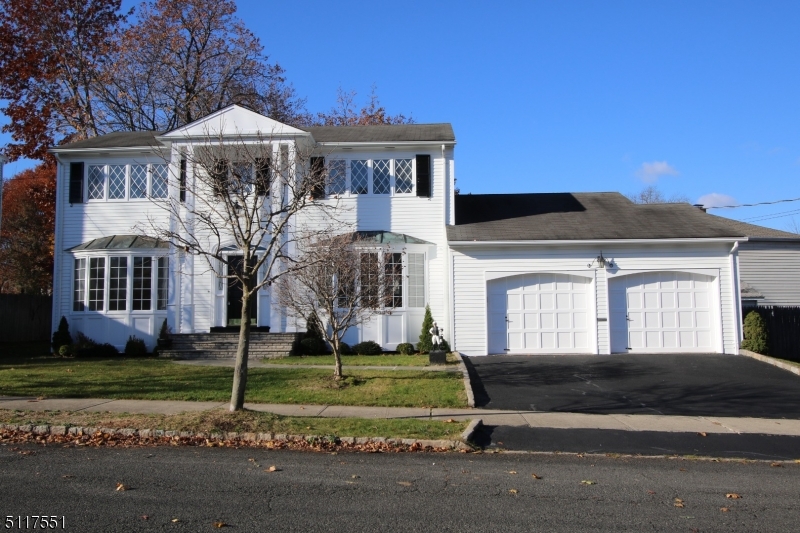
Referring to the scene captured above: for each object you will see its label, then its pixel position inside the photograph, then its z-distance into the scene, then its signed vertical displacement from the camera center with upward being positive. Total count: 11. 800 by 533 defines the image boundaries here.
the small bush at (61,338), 18.50 -0.58
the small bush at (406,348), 17.81 -0.91
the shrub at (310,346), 17.66 -0.82
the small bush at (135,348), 18.11 -0.86
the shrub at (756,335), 16.67 -0.58
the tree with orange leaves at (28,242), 31.66 +3.90
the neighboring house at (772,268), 25.16 +1.81
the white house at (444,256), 17.28 +1.68
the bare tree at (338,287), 12.74 +0.62
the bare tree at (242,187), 9.26 +2.08
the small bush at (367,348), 17.83 -0.90
